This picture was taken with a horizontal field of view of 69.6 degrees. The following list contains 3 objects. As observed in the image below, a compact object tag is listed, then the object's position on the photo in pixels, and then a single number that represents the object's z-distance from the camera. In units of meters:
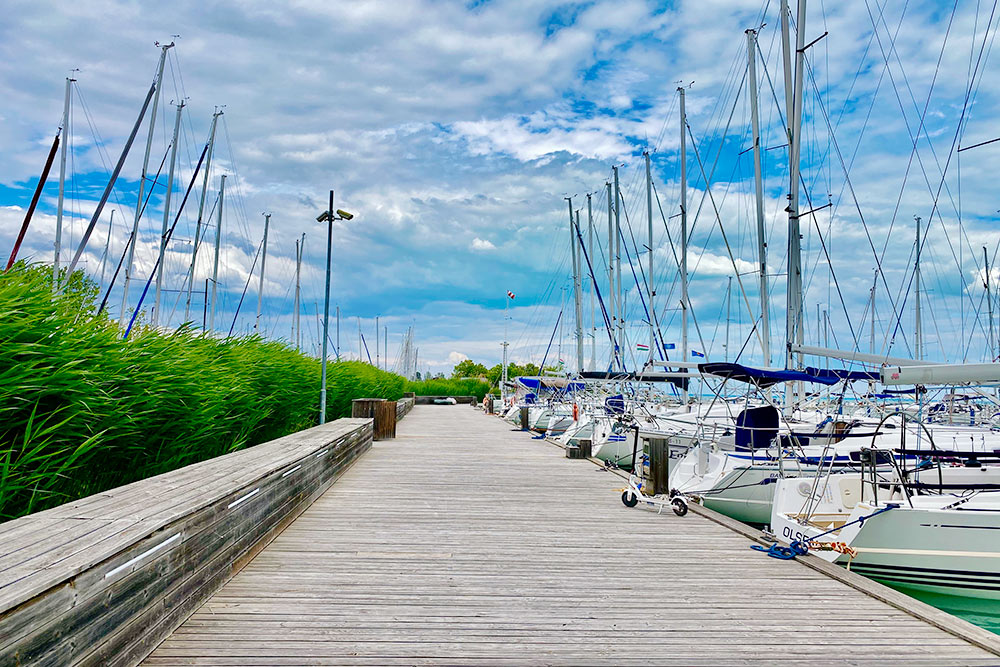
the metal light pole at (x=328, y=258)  14.96
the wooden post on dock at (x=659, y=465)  9.43
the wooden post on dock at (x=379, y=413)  19.28
